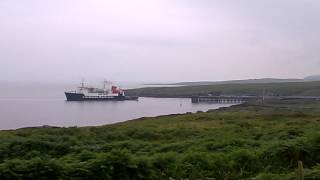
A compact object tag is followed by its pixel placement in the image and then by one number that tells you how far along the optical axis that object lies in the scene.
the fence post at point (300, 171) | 6.79
